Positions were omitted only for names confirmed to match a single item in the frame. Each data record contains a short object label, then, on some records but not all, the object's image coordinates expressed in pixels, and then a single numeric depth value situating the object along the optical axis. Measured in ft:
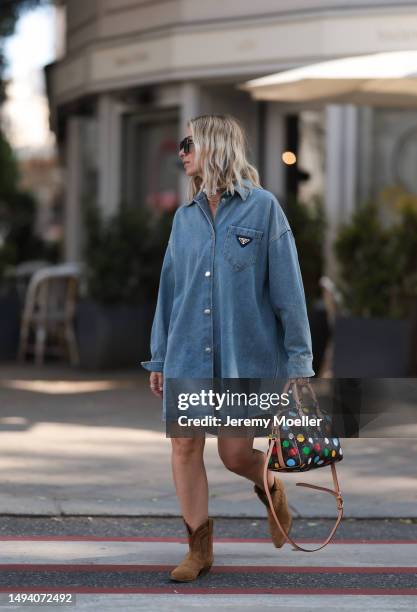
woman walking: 16.02
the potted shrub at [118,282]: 41.55
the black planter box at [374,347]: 35.24
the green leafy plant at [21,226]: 65.72
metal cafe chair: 44.11
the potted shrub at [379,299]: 35.40
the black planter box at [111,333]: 41.73
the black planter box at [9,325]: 46.16
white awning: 30.64
